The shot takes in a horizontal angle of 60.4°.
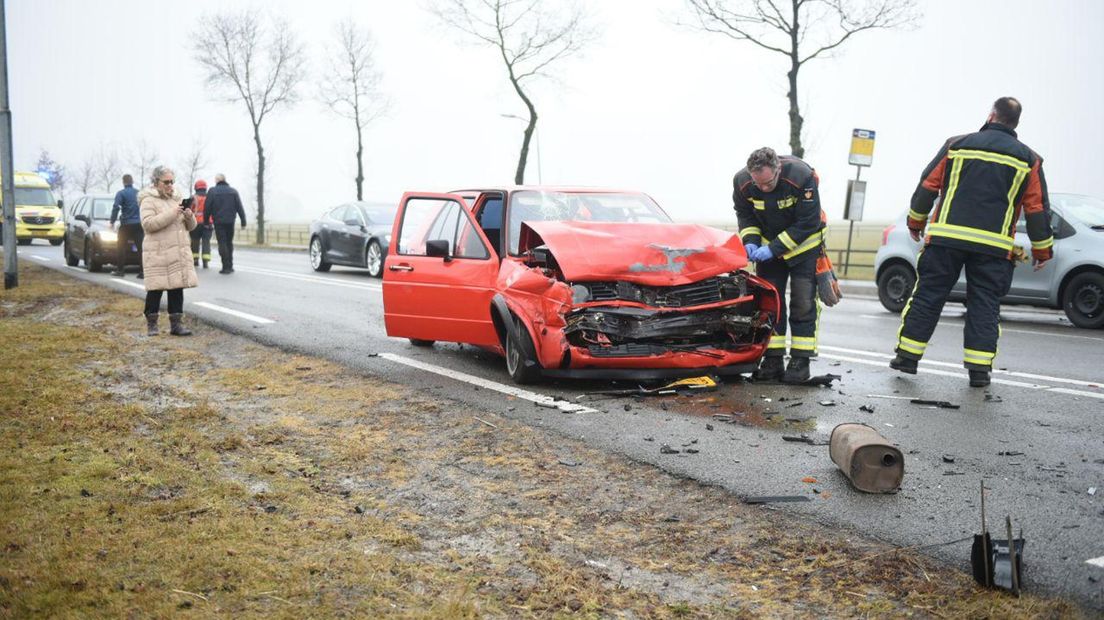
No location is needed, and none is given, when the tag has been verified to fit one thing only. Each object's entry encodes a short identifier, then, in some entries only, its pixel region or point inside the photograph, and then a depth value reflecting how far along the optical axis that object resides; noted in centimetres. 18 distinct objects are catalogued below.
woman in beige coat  952
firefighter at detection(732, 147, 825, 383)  701
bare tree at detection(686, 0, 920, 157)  2373
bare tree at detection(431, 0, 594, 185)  3797
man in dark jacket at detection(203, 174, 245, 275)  1941
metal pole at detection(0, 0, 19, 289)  1479
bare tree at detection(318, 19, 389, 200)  4762
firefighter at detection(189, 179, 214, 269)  2031
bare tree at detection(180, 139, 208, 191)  8388
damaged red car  648
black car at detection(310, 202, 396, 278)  1884
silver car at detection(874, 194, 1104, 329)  1150
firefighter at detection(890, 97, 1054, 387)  679
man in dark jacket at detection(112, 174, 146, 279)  1712
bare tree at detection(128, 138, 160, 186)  8434
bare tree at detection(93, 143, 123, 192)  8975
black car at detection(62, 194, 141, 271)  1889
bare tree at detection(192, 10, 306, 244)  4934
